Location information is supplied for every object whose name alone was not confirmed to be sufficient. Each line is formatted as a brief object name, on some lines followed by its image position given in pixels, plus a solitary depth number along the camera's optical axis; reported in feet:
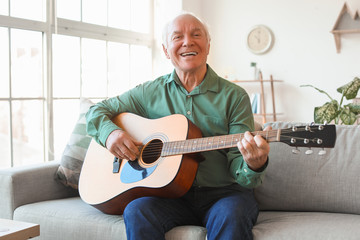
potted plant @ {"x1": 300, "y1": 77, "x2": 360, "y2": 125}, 8.26
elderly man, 5.34
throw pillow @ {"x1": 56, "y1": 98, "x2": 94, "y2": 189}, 7.52
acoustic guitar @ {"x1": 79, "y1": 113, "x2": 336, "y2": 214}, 5.47
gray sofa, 6.12
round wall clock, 17.37
